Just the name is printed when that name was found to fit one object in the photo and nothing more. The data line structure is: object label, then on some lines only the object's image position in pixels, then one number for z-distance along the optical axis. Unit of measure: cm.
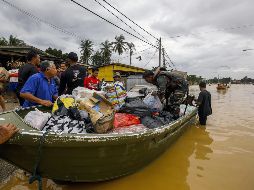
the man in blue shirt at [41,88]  260
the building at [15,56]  915
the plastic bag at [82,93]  253
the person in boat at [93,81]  458
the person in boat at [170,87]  372
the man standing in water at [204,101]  561
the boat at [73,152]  189
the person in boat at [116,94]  307
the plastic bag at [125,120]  267
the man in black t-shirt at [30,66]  316
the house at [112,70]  1344
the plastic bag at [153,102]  343
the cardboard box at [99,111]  222
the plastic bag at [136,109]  303
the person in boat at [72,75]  331
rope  190
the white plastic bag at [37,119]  217
